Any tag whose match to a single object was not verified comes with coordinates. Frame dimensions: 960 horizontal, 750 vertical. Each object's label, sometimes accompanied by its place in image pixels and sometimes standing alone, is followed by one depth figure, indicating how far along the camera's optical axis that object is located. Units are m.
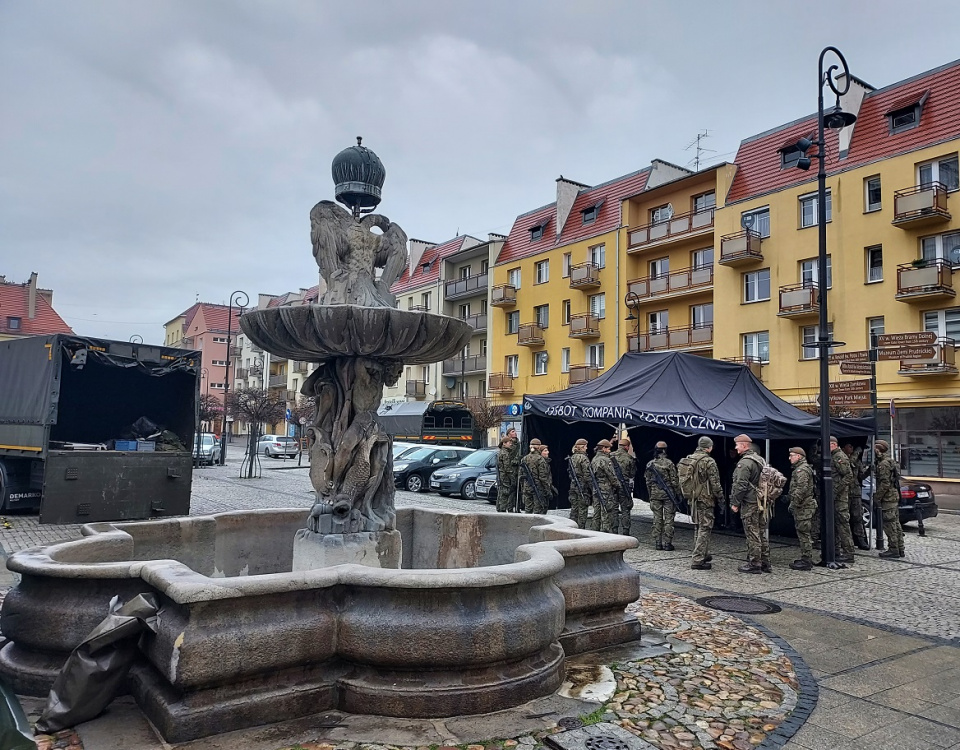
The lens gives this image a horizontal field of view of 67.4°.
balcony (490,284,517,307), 40.91
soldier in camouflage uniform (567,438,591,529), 12.45
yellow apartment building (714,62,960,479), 23.12
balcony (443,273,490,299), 43.74
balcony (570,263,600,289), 36.00
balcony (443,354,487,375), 44.19
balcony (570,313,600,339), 35.91
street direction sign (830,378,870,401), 12.91
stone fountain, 3.99
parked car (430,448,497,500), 20.83
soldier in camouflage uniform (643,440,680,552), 11.48
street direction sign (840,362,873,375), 13.16
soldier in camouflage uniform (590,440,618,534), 11.98
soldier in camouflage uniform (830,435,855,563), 10.79
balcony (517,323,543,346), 39.12
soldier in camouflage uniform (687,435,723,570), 9.90
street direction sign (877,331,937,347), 13.66
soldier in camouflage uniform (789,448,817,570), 10.05
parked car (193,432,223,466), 32.38
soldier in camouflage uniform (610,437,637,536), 11.99
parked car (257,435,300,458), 43.84
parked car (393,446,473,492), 22.66
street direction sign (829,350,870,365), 15.36
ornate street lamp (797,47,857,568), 10.06
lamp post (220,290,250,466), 33.31
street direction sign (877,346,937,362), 13.55
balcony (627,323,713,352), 31.26
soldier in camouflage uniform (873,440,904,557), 11.23
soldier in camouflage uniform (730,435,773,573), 9.68
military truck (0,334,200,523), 12.16
